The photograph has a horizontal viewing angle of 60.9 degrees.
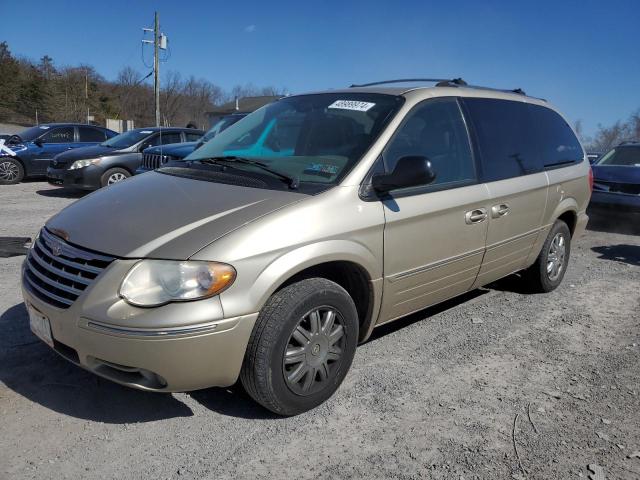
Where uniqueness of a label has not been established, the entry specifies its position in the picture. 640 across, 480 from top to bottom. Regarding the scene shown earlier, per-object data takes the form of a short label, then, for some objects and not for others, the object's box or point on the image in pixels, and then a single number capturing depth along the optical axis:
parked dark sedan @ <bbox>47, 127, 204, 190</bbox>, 10.80
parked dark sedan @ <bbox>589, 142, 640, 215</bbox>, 8.58
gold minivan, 2.53
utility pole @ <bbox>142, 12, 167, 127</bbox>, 19.42
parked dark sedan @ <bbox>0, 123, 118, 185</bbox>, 12.88
